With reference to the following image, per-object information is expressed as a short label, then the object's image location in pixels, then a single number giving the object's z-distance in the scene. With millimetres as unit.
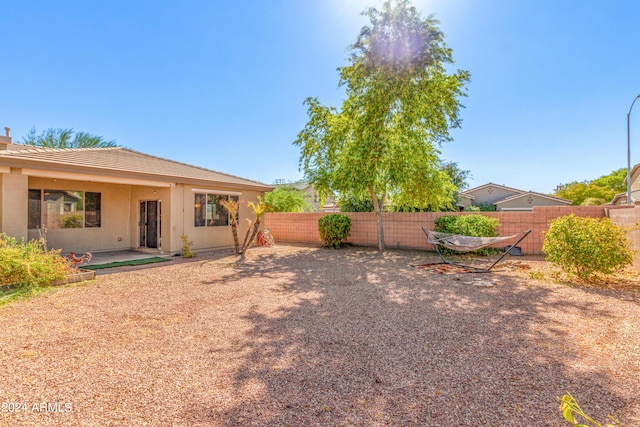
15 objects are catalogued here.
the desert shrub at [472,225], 9062
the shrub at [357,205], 15866
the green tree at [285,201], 19188
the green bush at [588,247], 5625
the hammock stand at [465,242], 7145
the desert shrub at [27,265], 5254
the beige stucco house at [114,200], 6785
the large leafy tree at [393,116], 9148
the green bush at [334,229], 11714
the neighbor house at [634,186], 18875
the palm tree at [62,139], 29780
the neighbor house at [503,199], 23141
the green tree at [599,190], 26675
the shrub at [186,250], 9234
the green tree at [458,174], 23806
